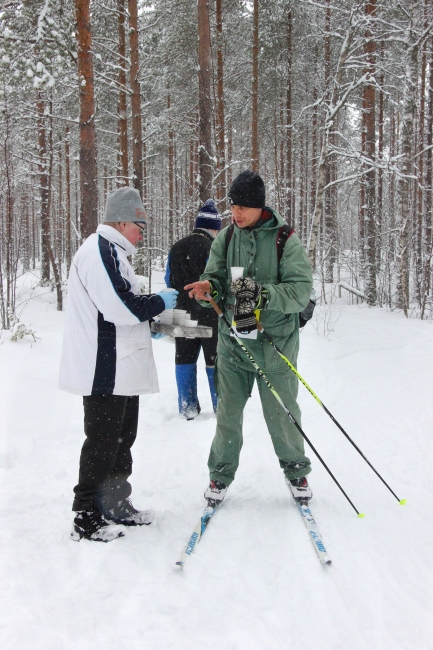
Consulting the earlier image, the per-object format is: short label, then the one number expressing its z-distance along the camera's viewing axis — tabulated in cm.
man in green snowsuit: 290
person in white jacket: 259
